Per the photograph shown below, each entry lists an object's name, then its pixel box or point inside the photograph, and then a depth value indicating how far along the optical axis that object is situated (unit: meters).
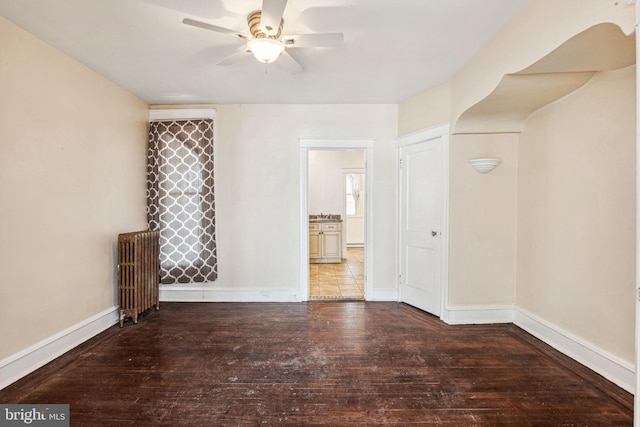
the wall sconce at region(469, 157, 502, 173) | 3.00
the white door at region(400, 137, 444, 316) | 3.31
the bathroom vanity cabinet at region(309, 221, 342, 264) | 6.44
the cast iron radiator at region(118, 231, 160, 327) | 3.08
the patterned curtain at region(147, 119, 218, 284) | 3.79
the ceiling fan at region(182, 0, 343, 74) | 1.82
